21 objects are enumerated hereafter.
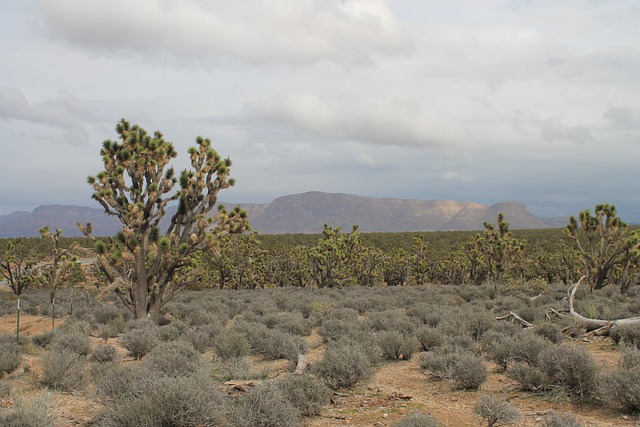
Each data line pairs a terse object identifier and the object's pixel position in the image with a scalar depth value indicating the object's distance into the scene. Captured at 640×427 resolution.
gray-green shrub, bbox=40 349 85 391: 8.05
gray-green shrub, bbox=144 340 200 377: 7.85
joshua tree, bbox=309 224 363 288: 34.22
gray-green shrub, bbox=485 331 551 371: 9.01
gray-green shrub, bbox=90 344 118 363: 10.06
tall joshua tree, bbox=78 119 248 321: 15.19
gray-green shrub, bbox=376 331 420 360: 10.91
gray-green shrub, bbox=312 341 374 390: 8.30
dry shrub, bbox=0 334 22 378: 9.22
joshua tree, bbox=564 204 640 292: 21.92
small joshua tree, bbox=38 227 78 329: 23.53
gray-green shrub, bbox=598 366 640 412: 6.44
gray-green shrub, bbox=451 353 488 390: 8.12
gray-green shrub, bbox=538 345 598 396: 7.38
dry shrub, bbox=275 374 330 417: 6.77
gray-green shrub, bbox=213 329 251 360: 10.84
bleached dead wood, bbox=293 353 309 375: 8.58
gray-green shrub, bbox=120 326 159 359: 11.38
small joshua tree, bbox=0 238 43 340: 26.72
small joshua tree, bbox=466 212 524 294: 25.98
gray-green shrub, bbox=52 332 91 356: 10.72
